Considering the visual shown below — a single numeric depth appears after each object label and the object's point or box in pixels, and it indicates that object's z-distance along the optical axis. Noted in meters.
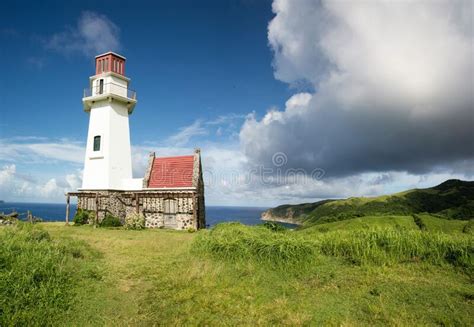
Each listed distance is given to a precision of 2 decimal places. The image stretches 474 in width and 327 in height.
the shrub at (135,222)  23.72
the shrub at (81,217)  25.13
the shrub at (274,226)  13.27
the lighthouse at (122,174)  24.11
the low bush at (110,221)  23.94
